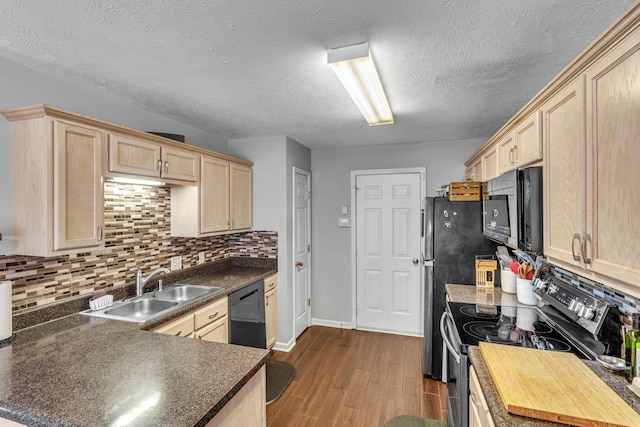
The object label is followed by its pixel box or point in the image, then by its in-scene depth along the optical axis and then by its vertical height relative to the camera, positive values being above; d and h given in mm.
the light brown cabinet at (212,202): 2713 +109
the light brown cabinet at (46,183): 1613 +167
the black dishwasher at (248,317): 2658 -954
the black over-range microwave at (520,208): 1519 +24
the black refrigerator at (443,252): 2656 -345
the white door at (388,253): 3773 -502
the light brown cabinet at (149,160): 1976 +394
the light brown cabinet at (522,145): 1628 +423
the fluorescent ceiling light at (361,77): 1505 +766
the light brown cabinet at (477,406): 1150 -803
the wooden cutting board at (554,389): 936 -613
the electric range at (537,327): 1413 -642
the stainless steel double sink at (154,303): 1959 -666
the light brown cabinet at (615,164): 909 +159
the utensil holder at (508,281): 2395 -538
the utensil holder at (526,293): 2115 -560
